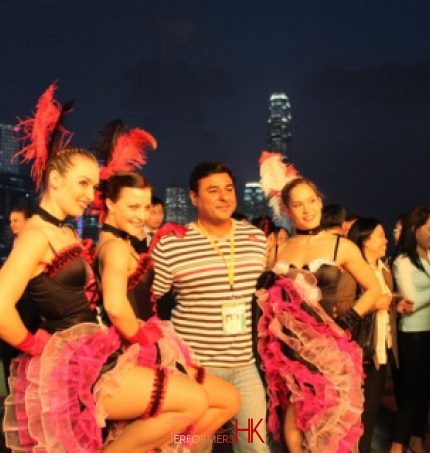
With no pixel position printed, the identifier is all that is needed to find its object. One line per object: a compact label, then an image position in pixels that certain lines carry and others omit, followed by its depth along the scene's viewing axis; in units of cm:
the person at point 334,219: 454
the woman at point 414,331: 443
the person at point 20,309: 314
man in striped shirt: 303
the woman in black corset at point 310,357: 294
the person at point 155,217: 566
